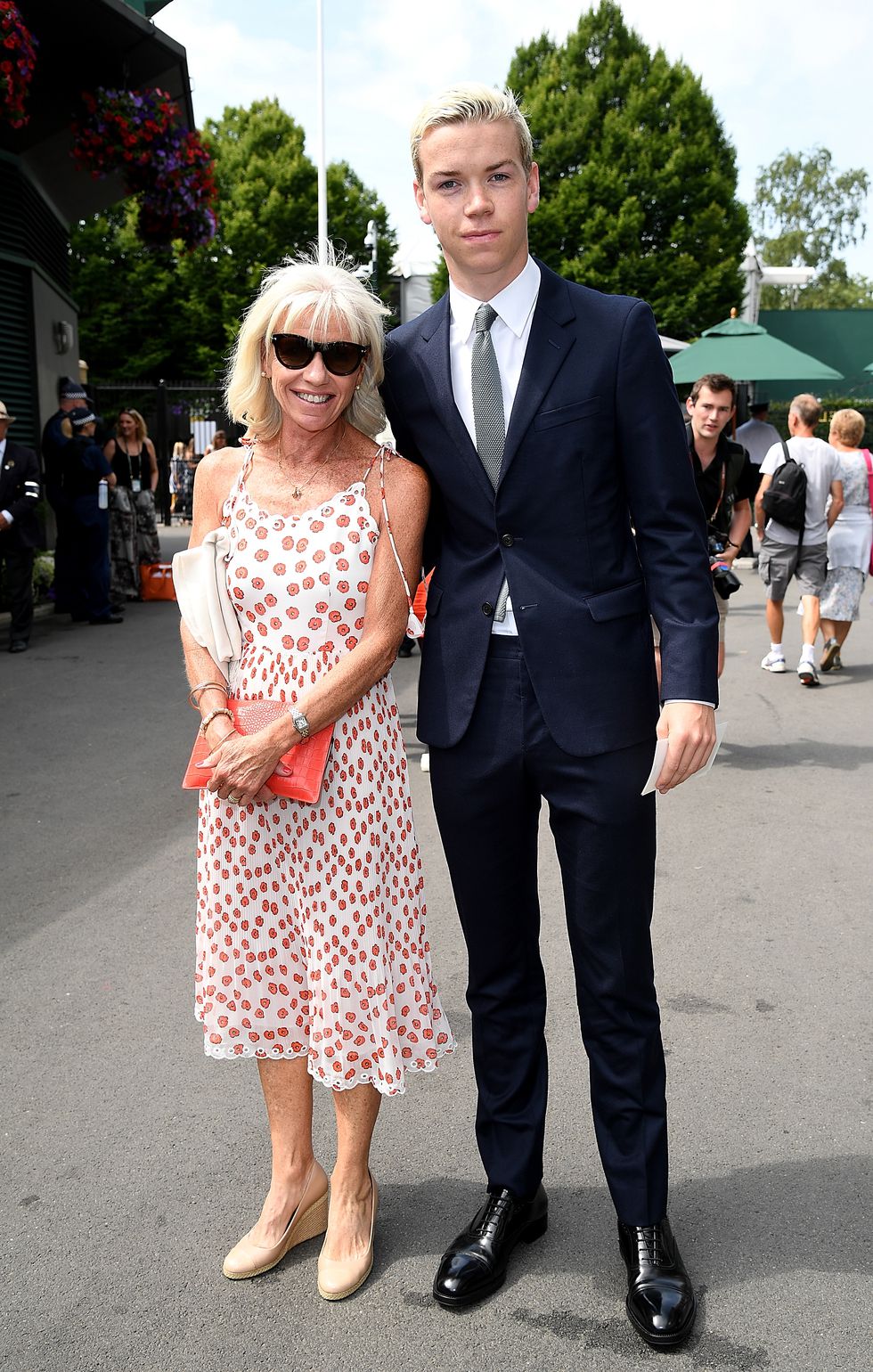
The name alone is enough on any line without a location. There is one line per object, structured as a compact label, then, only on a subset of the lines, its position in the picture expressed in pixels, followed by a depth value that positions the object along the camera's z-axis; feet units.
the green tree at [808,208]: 186.80
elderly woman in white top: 32.73
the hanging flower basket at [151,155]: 38.78
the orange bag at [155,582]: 48.39
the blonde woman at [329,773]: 8.43
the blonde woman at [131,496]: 43.73
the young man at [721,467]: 20.42
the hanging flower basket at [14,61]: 31.12
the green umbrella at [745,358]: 49.37
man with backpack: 31.78
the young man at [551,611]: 7.99
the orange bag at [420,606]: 10.74
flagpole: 60.64
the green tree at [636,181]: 123.85
